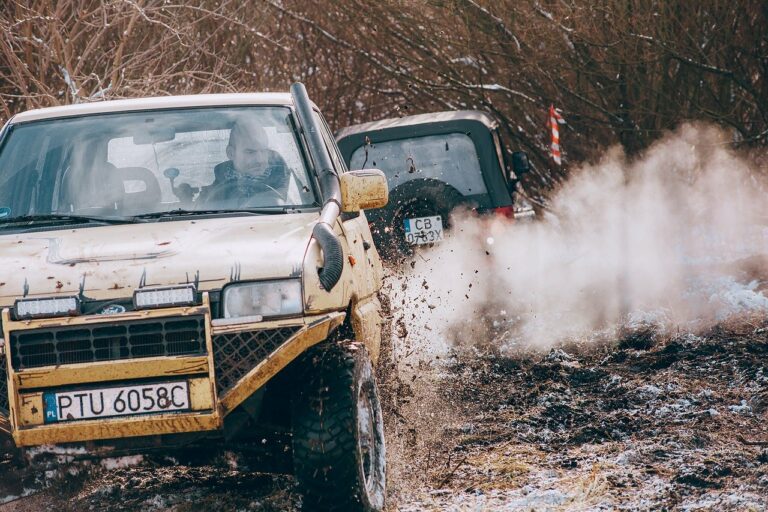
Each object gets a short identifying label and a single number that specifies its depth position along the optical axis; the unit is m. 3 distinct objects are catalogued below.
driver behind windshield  11.52
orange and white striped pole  33.35
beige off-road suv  9.22
